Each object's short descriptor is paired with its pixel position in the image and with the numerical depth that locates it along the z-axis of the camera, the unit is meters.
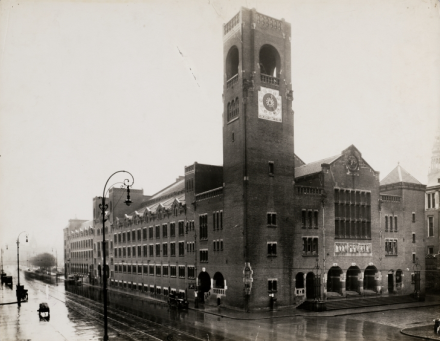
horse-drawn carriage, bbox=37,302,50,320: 40.84
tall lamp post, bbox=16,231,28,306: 51.51
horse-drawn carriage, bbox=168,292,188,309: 47.29
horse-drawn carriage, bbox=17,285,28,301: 51.82
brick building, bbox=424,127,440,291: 66.19
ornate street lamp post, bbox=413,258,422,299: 54.42
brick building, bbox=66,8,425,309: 46.22
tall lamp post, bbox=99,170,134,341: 26.08
